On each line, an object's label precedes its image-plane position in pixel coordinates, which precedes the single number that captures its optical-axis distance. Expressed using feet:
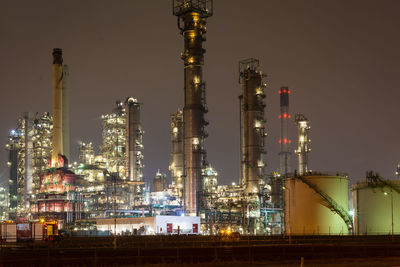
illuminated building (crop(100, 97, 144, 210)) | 382.42
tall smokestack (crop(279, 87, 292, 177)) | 508.94
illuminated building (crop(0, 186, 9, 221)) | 515.91
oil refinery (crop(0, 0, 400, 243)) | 225.15
